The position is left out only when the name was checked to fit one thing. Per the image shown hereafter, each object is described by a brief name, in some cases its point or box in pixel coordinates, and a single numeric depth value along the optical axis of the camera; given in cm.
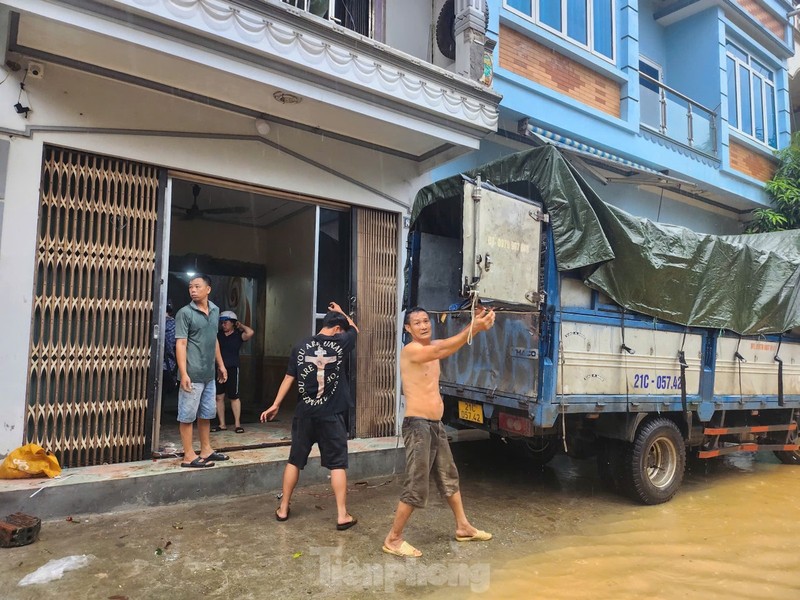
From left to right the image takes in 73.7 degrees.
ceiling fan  920
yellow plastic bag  418
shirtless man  363
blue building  767
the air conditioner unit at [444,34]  689
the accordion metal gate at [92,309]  460
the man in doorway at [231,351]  675
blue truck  446
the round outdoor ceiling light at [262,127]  568
